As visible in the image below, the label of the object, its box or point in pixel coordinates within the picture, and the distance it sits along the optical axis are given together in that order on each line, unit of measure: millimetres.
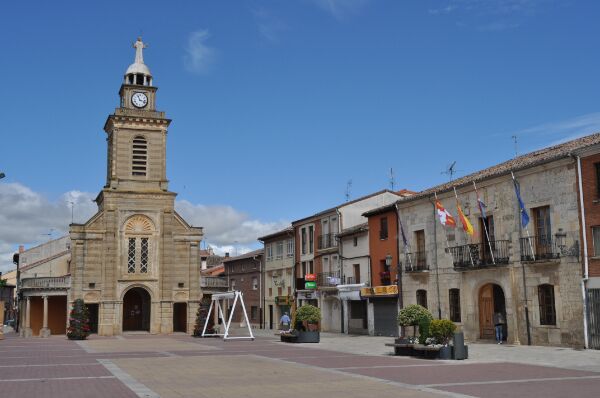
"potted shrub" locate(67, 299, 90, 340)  42938
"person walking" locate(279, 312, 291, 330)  43750
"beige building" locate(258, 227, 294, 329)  55531
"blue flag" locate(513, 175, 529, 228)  28750
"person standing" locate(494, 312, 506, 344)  31031
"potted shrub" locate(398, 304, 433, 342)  24797
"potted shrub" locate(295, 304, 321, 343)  35375
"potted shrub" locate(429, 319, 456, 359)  23609
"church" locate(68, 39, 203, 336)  49844
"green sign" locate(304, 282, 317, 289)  49156
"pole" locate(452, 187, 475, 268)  32562
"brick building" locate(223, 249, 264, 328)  61781
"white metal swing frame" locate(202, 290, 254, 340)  40072
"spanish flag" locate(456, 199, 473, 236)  31688
